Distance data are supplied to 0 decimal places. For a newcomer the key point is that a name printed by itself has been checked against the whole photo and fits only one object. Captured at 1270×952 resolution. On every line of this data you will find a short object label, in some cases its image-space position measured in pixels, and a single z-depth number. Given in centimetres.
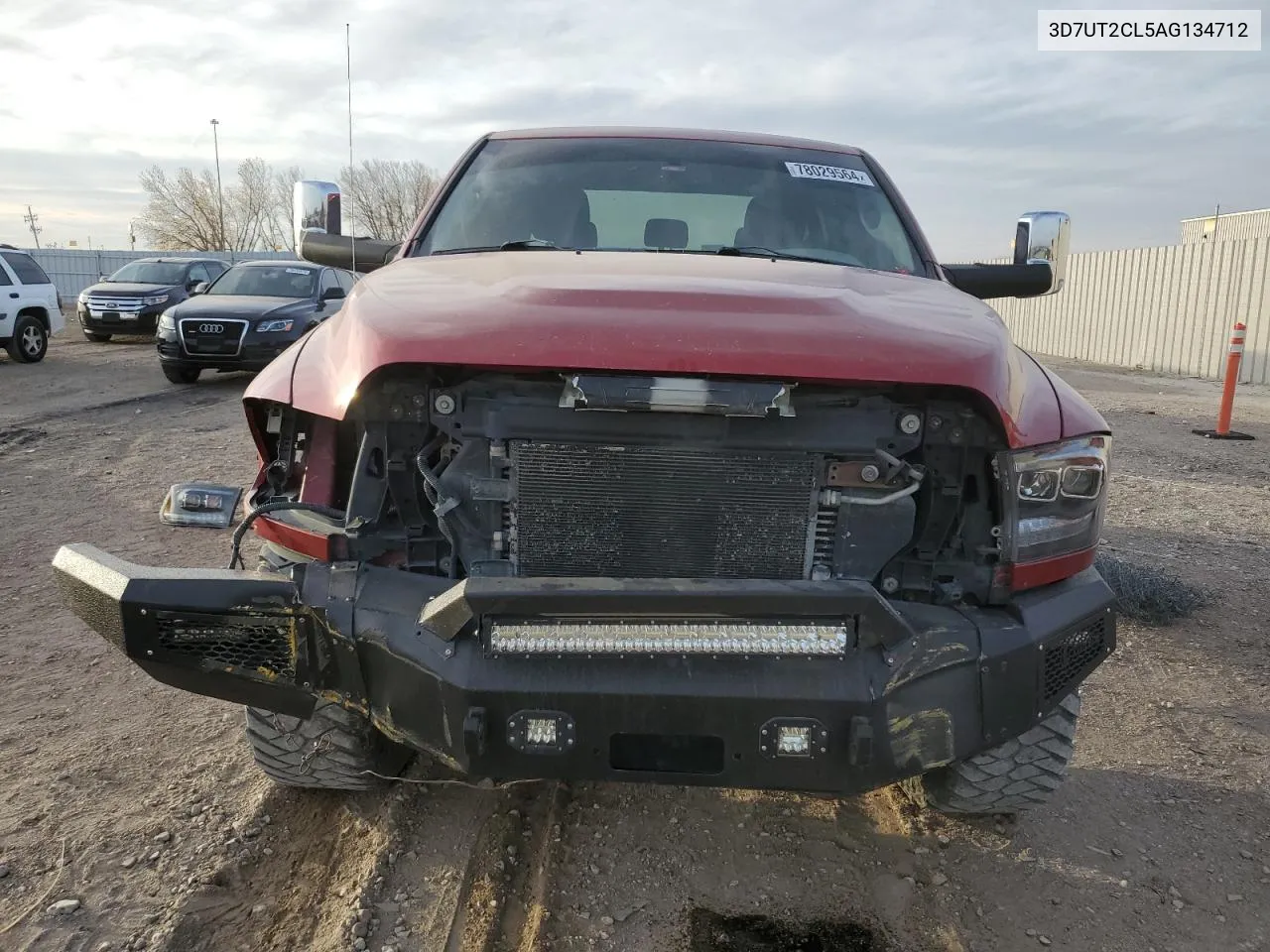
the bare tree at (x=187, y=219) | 4925
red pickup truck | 194
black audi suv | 1198
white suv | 1453
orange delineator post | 1016
